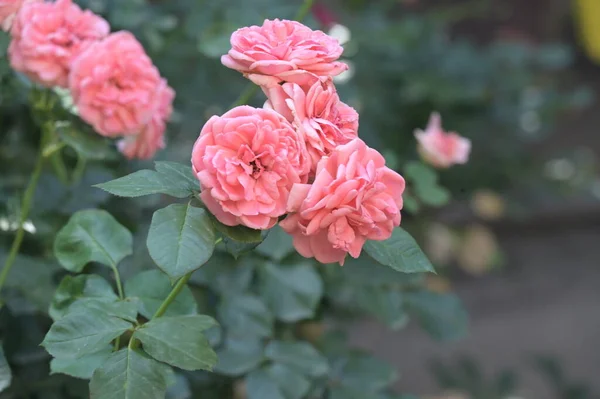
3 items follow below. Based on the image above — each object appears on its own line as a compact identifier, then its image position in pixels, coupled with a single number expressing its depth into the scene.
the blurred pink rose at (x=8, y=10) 1.27
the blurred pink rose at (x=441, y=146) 1.49
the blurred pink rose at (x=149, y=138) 1.31
